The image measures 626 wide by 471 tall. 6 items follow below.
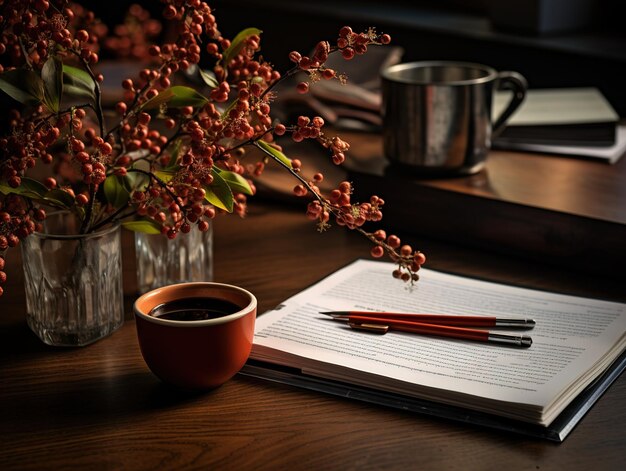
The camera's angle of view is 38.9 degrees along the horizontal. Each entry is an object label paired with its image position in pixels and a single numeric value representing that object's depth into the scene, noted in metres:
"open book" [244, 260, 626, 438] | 0.81
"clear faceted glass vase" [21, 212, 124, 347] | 0.92
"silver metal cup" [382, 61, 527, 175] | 1.28
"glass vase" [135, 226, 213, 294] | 1.08
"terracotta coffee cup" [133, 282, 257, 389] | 0.81
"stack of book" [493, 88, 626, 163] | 1.44
